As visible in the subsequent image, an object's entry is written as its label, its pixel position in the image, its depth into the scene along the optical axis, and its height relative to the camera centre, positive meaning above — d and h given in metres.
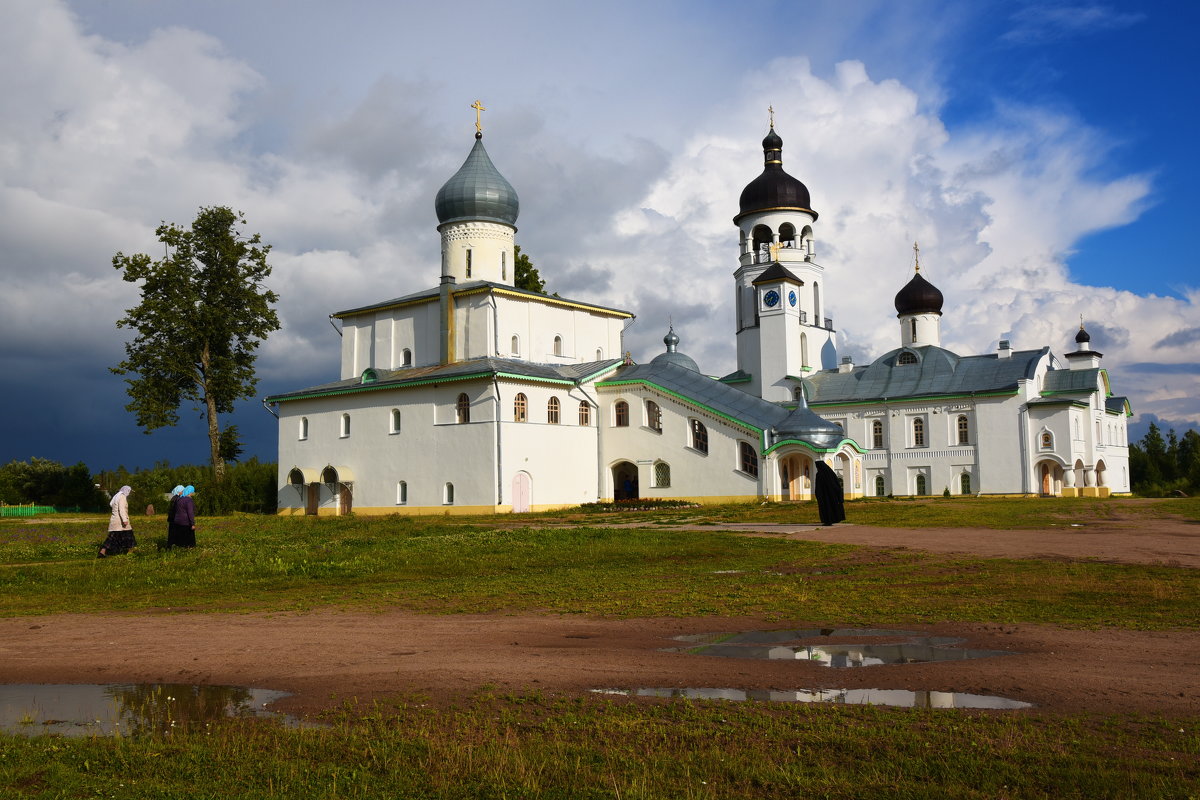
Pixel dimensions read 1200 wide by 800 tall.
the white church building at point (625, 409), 37.03 +3.12
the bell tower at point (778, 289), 51.81 +10.18
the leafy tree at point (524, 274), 48.25 +10.29
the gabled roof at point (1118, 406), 52.38 +3.65
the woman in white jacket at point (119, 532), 17.55 -0.62
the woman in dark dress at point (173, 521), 18.34 -0.46
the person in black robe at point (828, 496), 23.67 -0.33
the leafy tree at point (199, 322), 41.97 +7.29
